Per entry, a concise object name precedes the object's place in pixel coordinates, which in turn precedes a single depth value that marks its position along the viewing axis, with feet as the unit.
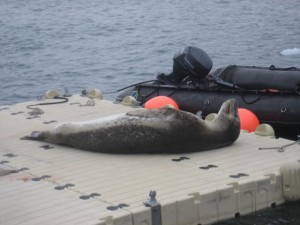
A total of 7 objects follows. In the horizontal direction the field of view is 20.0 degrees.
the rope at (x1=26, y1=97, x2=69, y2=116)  42.80
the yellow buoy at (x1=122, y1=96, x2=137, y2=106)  44.47
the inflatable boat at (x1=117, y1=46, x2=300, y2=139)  42.14
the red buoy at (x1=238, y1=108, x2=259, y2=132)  40.73
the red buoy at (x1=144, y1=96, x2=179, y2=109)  43.78
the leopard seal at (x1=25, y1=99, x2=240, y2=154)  34.04
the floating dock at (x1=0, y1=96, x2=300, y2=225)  28.27
